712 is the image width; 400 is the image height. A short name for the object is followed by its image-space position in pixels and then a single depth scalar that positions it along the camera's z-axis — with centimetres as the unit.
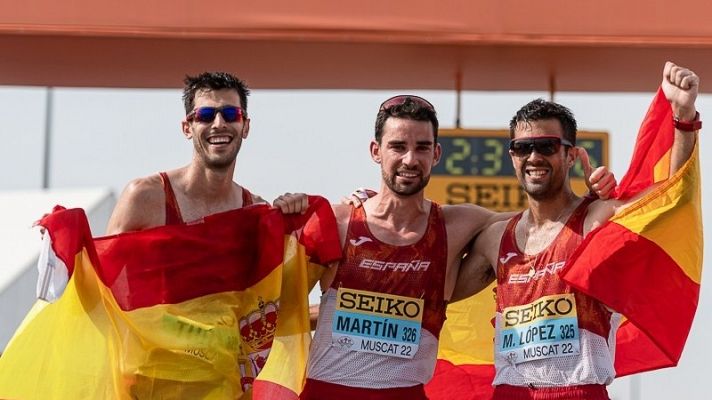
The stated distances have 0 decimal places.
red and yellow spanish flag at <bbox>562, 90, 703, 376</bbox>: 1437
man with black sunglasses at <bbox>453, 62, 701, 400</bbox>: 1424
